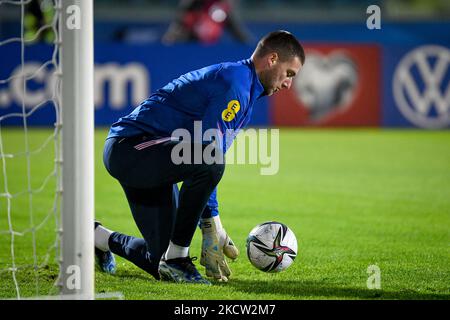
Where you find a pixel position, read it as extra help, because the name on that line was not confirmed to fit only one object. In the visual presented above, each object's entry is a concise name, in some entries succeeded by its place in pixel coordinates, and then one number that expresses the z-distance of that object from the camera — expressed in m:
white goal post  7.93
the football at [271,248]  10.20
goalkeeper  9.29
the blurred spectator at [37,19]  31.29
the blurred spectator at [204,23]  40.25
